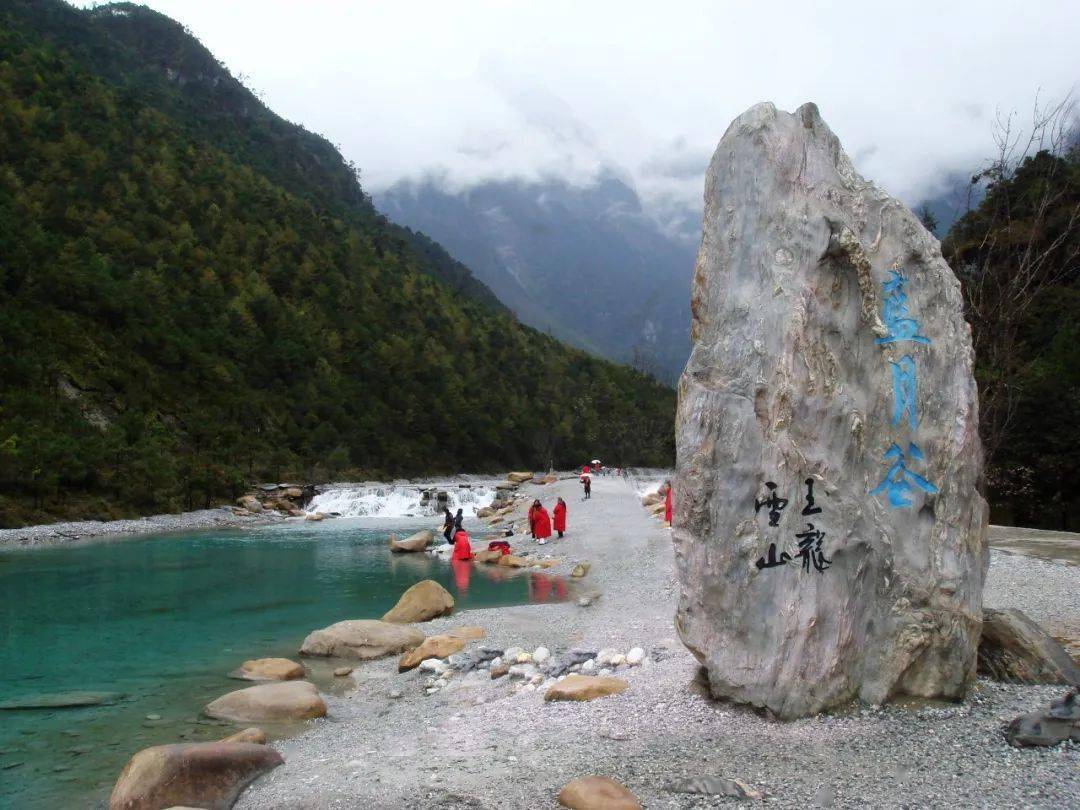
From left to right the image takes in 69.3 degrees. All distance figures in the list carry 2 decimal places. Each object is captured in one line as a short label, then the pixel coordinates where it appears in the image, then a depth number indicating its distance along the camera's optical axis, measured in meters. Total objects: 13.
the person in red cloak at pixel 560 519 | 28.08
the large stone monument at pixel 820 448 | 6.84
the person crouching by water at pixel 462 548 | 24.72
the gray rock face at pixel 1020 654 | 7.51
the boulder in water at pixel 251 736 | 8.57
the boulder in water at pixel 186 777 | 6.77
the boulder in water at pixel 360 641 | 13.09
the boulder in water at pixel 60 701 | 10.42
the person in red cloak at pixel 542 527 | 28.00
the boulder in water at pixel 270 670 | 11.70
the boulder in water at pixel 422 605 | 15.66
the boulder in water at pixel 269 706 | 9.67
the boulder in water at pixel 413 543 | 26.89
